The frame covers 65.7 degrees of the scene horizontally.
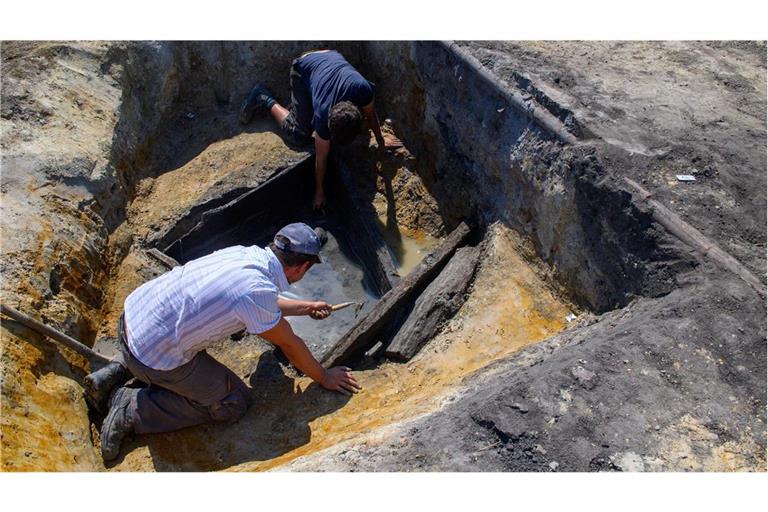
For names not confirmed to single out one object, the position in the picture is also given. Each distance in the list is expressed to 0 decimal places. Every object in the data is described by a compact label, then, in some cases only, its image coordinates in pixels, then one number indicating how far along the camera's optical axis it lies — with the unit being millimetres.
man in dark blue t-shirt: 5809
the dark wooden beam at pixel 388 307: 4812
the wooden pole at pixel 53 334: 3918
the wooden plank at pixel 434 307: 4723
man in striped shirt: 3533
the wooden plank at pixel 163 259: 5574
